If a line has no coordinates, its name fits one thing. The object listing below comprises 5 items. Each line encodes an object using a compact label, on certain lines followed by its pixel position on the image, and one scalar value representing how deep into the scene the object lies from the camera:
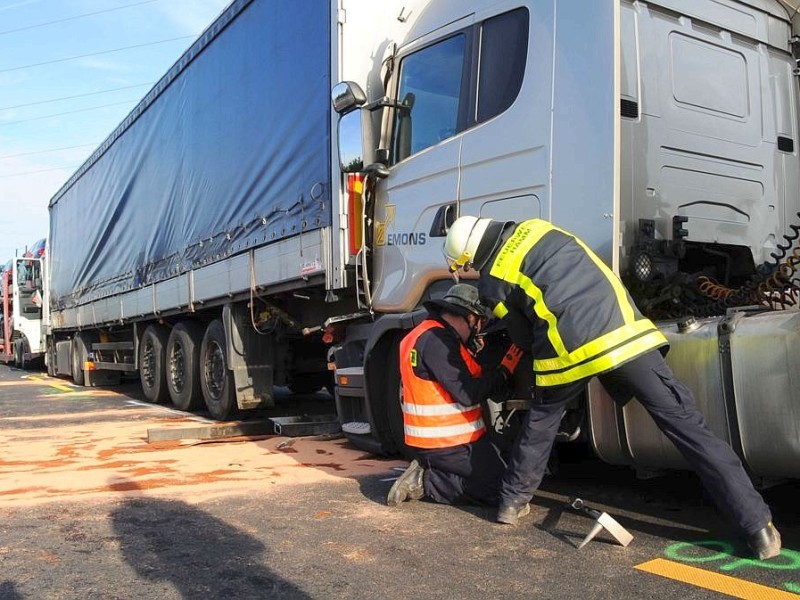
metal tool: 3.23
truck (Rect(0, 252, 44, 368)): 17.84
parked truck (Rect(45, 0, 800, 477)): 3.45
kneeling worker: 3.94
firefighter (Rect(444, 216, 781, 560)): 2.99
